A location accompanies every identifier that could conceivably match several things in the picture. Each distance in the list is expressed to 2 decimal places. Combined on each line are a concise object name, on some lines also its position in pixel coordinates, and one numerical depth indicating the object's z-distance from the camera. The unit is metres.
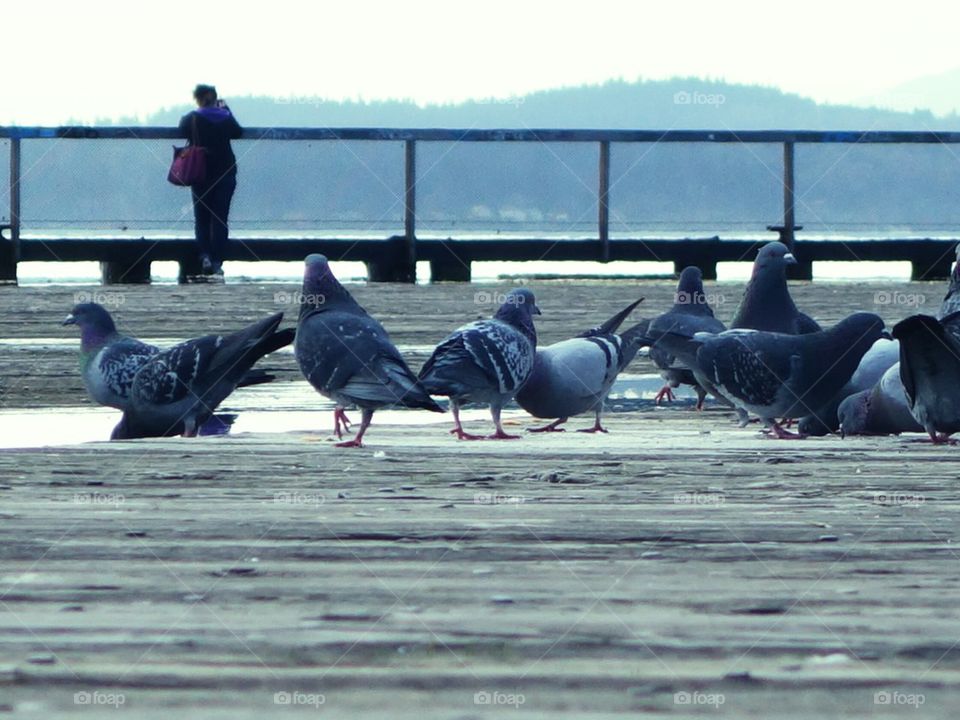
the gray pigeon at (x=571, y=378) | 15.71
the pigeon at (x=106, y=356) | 15.80
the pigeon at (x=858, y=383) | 15.05
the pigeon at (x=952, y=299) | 14.06
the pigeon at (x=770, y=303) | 17.52
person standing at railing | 32.44
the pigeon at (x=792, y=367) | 14.84
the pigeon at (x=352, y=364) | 13.26
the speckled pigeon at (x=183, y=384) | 14.76
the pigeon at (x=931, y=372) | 12.22
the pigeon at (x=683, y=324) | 18.08
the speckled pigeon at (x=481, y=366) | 14.34
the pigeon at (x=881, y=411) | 13.92
